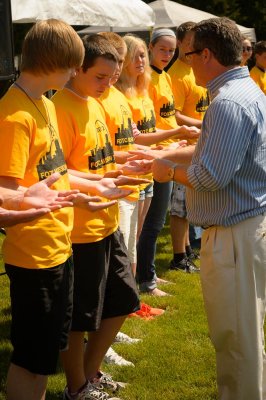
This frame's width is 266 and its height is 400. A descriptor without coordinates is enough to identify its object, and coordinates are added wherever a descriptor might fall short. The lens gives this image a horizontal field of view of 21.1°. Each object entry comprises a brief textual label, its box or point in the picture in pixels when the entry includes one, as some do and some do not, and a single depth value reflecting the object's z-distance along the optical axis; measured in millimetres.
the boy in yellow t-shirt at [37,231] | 3148
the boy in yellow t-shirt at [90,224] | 3789
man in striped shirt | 3357
